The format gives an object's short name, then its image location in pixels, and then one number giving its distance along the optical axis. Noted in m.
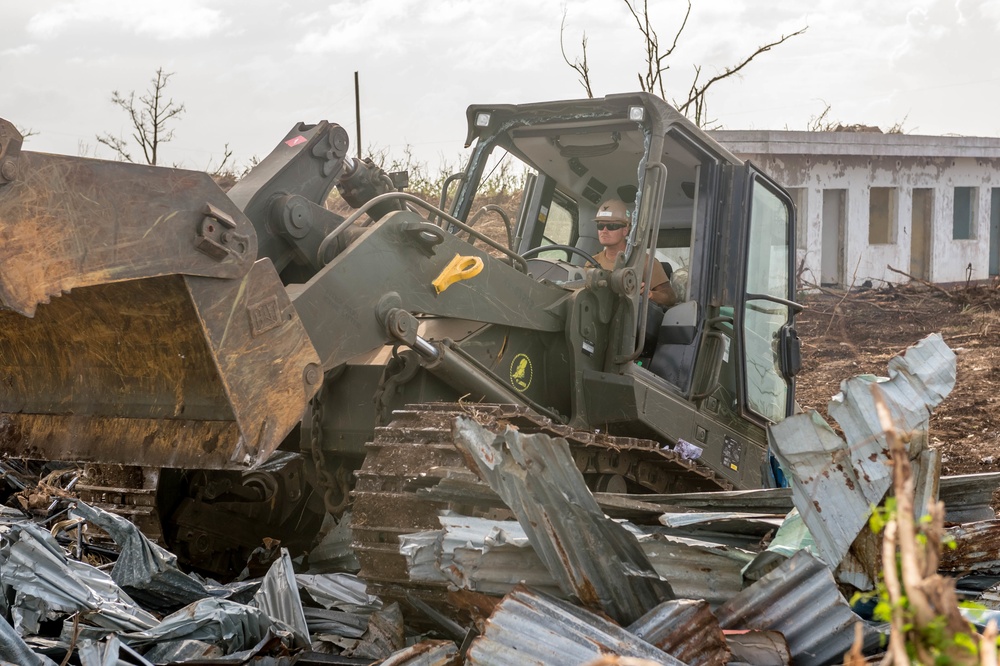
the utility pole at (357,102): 18.46
